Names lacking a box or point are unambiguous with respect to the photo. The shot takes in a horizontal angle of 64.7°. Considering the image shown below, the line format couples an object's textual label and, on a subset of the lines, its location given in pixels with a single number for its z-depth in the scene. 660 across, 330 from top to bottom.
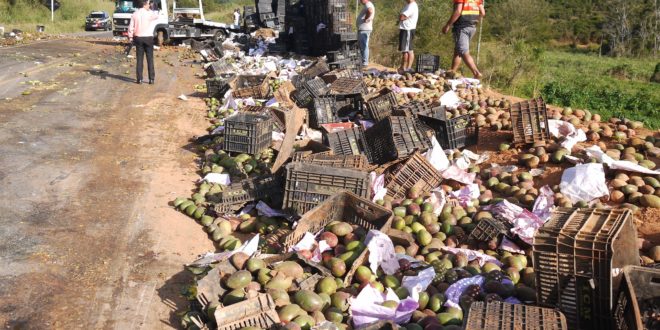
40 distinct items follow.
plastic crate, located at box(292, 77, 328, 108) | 9.20
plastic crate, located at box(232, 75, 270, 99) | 10.20
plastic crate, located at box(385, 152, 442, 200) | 5.84
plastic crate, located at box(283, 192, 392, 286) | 4.55
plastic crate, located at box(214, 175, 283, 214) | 5.48
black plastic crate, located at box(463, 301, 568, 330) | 2.58
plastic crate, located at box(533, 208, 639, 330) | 2.79
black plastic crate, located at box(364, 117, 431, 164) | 6.20
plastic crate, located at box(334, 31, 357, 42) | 13.42
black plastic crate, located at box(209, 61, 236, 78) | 12.98
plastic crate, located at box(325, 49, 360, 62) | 12.64
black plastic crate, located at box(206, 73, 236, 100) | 10.82
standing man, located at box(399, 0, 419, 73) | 11.58
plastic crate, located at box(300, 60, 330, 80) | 11.27
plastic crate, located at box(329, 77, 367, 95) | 9.07
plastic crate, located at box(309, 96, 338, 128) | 8.09
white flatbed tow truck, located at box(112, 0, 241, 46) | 23.03
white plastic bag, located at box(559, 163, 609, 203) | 5.46
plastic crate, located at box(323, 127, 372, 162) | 6.46
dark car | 39.09
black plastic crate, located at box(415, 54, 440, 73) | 11.82
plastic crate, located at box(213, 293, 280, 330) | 3.32
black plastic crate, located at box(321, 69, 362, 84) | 10.02
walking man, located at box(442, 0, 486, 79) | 10.24
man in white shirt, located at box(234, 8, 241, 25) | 32.02
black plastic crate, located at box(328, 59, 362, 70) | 11.61
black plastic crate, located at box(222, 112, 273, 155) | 6.82
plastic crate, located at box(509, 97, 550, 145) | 6.76
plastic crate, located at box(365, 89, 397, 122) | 7.83
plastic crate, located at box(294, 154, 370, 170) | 5.60
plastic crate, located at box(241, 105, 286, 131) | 7.70
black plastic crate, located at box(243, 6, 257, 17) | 28.58
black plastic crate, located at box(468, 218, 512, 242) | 4.75
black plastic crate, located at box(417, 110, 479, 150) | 7.05
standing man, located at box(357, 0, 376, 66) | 12.48
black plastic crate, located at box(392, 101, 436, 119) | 6.94
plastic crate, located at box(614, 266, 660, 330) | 2.66
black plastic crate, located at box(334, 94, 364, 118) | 8.63
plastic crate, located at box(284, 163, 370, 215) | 5.00
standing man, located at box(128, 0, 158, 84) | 12.21
